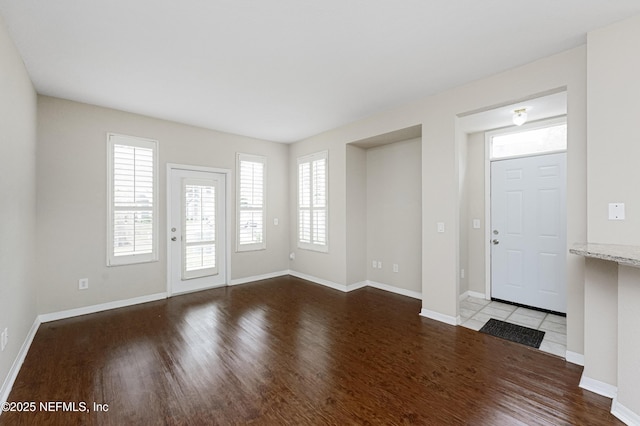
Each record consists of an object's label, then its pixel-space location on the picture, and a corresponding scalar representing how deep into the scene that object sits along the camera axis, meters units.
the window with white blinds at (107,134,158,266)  3.85
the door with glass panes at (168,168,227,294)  4.46
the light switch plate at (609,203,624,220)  2.08
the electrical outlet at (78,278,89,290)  3.62
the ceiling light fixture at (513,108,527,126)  3.22
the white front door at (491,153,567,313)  3.58
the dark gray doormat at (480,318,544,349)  2.89
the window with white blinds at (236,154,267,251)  5.19
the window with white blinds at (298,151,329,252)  5.09
